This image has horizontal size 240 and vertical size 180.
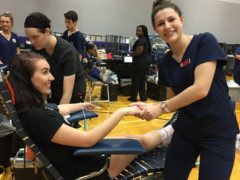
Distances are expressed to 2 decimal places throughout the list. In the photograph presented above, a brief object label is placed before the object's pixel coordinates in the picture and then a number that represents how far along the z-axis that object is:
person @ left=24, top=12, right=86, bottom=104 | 1.51
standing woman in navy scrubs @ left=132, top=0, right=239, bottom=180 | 1.00
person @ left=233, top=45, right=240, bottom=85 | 3.12
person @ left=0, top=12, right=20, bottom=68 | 3.25
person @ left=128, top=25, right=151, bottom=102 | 4.12
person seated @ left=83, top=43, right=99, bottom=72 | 3.96
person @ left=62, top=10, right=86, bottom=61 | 3.38
